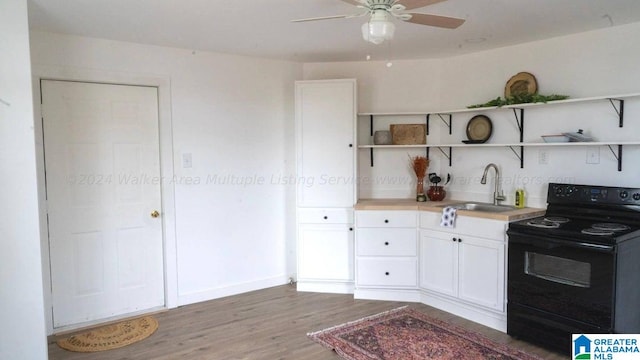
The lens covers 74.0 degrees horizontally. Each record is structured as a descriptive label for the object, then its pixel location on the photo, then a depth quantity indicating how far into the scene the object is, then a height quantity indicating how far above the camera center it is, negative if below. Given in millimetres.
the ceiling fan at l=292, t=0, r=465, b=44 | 1956 +680
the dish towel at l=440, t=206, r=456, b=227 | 3470 -499
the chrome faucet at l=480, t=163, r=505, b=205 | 3796 -286
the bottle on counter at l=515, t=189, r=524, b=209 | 3613 -366
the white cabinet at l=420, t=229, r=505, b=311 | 3211 -900
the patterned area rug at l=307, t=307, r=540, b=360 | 2793 -1303
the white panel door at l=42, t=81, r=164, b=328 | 3271 -320
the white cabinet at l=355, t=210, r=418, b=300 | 3791 -864
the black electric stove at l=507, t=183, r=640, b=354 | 2600 -741
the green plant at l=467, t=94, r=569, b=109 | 3320 +456
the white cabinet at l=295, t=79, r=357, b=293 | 3971 -235
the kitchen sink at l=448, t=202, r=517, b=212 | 3617 -449
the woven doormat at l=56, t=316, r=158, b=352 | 3023 -1324
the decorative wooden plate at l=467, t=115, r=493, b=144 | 3881 +250
